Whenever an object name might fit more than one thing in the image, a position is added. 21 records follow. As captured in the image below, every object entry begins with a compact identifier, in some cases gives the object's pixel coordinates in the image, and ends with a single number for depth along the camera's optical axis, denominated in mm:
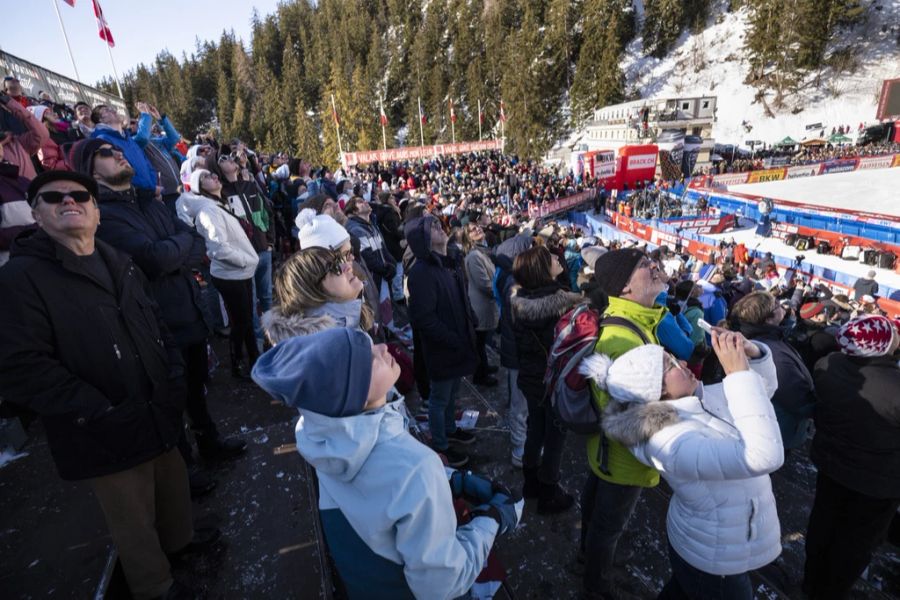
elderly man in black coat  1736
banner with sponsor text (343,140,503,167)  34531
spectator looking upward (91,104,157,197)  3713
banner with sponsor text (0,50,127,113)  10552
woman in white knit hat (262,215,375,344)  2119
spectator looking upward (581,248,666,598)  2102
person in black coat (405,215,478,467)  3186
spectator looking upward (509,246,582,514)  2715
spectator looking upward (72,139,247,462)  2529
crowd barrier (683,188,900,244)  15500
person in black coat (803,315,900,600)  2090
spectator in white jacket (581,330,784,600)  1611
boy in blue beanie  1202
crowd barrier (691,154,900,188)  30078
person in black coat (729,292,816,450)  2561
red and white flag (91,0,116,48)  14859
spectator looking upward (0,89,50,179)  3230
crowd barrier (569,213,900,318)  11648
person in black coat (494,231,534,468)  3209
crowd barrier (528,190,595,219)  23202
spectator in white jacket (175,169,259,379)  3576
